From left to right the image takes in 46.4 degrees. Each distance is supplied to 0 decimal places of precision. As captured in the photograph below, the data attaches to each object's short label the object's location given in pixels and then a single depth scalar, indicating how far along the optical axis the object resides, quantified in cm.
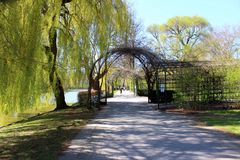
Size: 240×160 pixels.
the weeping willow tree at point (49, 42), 743
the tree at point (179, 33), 4189
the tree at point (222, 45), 3502
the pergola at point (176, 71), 1556
